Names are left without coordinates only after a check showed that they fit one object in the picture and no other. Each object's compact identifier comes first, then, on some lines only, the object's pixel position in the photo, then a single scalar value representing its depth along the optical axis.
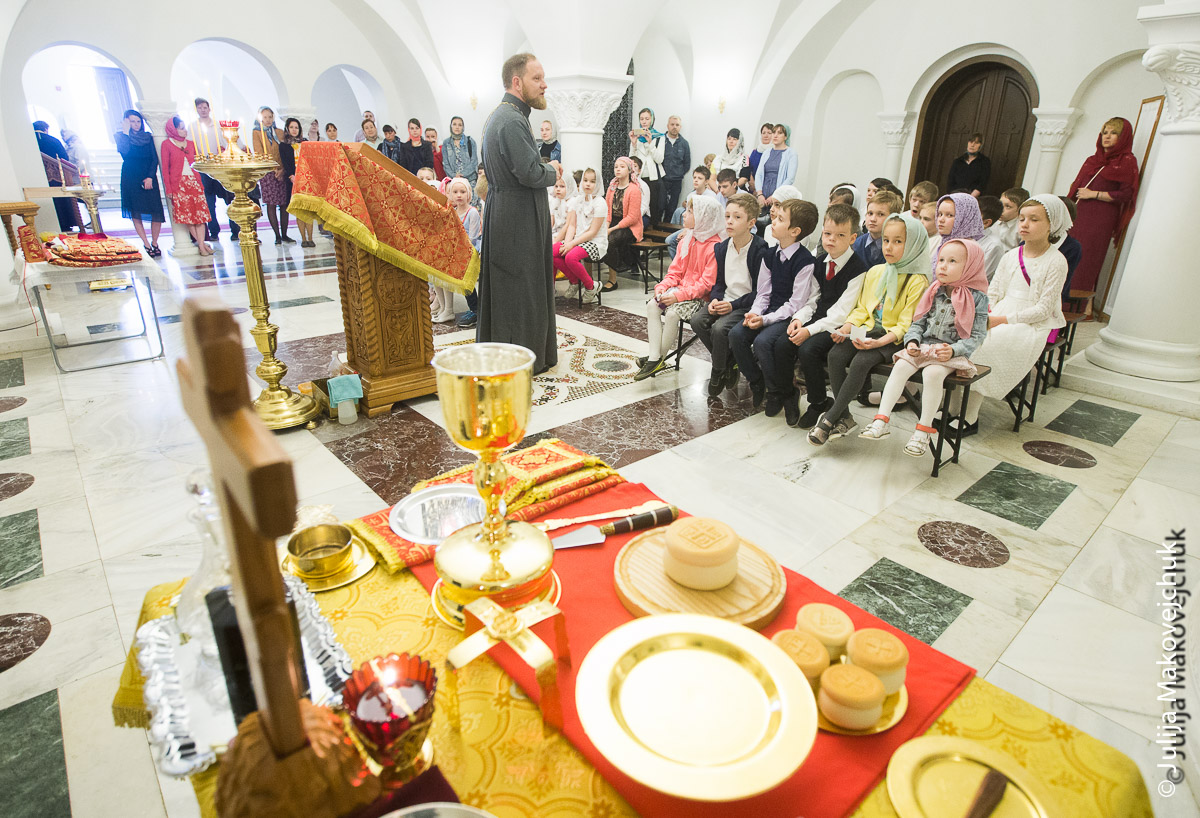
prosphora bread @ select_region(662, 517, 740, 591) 1.09
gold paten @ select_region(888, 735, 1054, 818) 0.80
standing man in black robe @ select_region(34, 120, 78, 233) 9.63
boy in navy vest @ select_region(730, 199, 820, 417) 4.05
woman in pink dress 9.30
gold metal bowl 1.19
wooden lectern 3.73
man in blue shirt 11.36
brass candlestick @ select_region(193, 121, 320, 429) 3.19
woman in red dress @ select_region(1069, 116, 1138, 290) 6.53
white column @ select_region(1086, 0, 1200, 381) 4.20
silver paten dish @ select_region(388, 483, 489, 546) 1.31
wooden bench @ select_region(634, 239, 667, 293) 7.53
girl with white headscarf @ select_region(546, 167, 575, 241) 7.73
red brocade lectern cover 3.35
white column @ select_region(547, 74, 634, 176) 8.45
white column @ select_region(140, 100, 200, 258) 9.84
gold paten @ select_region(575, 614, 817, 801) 0.76
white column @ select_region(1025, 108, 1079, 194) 7.74
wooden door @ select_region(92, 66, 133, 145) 18.14
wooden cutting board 1.09
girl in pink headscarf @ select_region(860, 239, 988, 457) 3.38
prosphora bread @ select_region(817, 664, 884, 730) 0.89
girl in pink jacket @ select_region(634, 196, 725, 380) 4.66
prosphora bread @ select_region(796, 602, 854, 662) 1.00
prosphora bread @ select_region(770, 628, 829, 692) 0.95
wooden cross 0.46
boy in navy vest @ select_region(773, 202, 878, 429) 3.89
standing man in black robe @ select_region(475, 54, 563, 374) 3.94
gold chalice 0.96
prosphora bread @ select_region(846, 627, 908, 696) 0.94
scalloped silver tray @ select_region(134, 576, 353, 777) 0.84
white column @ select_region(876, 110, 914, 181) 9.38
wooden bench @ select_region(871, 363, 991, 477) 3.36
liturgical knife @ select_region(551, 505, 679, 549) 1.31
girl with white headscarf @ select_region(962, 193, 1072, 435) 3.83
